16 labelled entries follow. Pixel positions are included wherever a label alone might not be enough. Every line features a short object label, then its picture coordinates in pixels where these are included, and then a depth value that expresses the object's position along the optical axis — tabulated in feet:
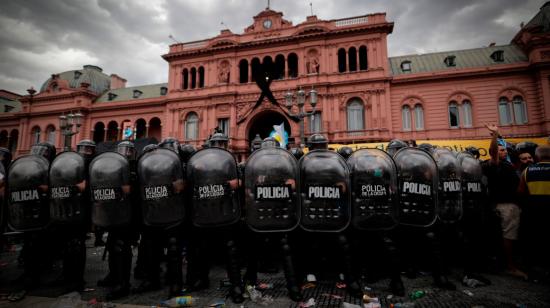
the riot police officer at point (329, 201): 13.01
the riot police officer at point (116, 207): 13.37
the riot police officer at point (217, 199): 12.96
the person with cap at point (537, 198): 15.34
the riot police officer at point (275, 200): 12.86
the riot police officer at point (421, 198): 13.53
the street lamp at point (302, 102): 37.52
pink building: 69.82
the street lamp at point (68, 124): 46.20
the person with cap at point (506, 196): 16.28
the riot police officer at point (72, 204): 14.17
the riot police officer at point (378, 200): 13.15
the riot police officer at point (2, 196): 14.79
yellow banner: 40.86
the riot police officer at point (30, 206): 14.75
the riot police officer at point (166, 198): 13.17
